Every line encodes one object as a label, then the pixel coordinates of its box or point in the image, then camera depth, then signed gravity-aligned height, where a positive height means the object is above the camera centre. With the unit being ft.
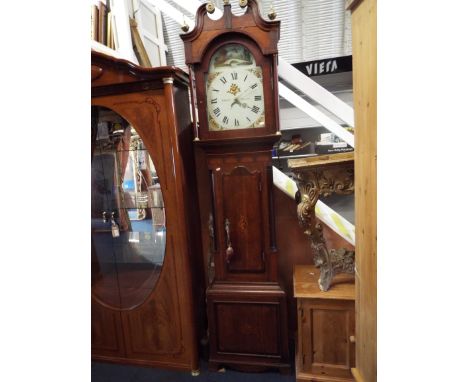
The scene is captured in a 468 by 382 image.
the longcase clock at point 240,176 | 4.50 +0.24
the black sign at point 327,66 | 9.39 +4.32
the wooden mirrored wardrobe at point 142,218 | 4.91 -0.56
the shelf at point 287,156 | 12.40 +1.51
